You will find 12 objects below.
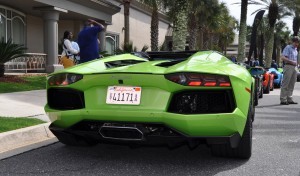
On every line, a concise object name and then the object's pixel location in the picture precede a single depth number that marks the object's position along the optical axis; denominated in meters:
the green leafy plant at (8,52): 13.07
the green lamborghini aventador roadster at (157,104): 3.63
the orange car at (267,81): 13.57
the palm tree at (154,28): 22.22
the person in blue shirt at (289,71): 10.03
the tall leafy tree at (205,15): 34.85
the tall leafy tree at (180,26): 15.80
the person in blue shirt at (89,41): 7.53
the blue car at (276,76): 15.49
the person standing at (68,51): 9.01
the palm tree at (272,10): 35.09
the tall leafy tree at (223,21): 39.07
